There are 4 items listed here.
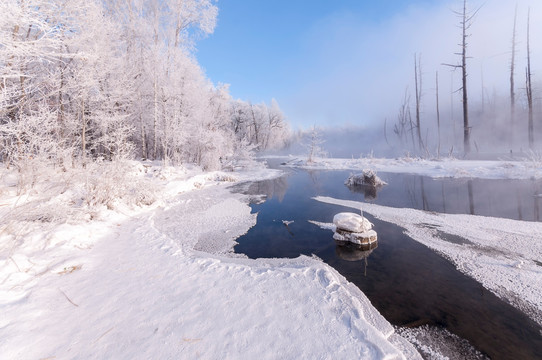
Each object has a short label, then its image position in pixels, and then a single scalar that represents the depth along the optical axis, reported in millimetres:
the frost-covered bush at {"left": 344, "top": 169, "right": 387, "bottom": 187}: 12617
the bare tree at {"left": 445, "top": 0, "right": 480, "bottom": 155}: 17812
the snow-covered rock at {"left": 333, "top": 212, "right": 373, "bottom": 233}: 5110
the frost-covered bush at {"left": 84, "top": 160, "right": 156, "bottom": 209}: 6301
